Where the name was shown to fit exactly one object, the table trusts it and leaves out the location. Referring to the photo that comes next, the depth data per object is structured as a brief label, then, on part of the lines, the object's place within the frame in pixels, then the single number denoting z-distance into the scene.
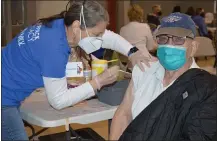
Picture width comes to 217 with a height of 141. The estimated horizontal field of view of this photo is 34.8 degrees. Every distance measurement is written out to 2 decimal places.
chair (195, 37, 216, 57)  7.97
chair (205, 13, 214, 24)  10.52
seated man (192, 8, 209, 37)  8.47
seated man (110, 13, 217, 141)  1.51
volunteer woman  1.67
